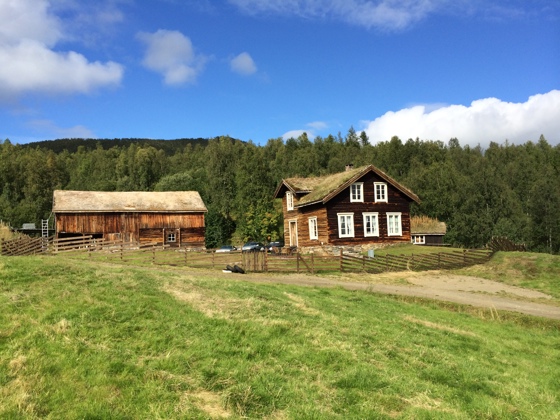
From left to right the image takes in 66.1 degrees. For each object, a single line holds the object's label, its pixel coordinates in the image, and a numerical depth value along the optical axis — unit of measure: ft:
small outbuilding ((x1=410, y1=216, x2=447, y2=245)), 221.05
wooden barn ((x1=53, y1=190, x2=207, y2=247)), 152.05
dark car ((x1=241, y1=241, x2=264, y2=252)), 167.15
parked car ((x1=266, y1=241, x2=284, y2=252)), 194.39
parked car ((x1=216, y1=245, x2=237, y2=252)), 177.31
